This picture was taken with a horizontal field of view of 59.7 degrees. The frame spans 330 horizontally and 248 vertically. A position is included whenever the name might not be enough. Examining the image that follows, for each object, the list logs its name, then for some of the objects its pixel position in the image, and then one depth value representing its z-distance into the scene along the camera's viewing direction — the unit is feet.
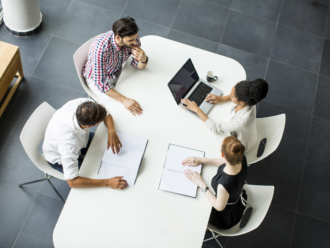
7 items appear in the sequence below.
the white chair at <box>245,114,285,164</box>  7.41
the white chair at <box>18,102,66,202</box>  6.44
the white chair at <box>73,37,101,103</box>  7.53
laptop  7.33
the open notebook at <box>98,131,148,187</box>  6.30
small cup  7.68
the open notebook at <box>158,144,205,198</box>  6.28
